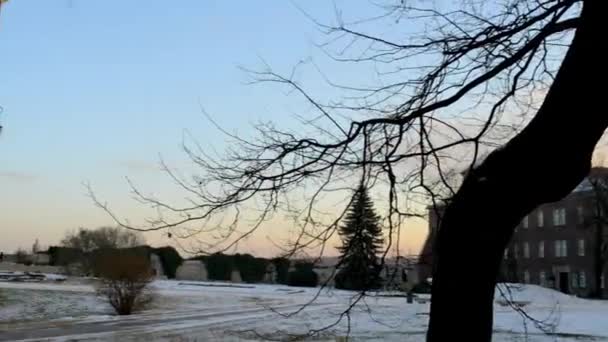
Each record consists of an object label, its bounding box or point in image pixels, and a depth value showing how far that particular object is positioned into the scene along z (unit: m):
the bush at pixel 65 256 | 109.38
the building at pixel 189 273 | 104.18
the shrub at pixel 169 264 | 98.60
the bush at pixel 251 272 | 98.69
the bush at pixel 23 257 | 125.28
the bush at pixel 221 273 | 94.50
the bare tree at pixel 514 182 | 4.45
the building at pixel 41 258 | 124.53
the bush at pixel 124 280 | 38.56
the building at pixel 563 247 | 86.62
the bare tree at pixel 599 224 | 73.06
